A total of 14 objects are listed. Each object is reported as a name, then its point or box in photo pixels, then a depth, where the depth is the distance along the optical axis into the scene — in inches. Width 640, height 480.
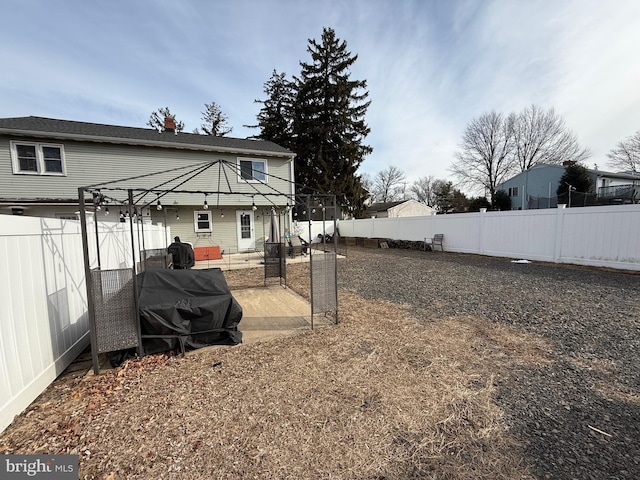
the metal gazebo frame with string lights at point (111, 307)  115.8
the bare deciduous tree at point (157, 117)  1047.6
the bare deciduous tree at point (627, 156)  1132.5
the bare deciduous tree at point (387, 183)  1866.4
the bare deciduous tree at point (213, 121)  1162.0
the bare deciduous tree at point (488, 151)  1165.1
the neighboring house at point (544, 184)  864.3
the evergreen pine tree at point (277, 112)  981.8
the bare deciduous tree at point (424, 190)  1967.3
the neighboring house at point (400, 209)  1333.7
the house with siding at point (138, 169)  408.2
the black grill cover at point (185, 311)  131.3
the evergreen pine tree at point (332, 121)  884.6
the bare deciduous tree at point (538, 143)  1095.6
